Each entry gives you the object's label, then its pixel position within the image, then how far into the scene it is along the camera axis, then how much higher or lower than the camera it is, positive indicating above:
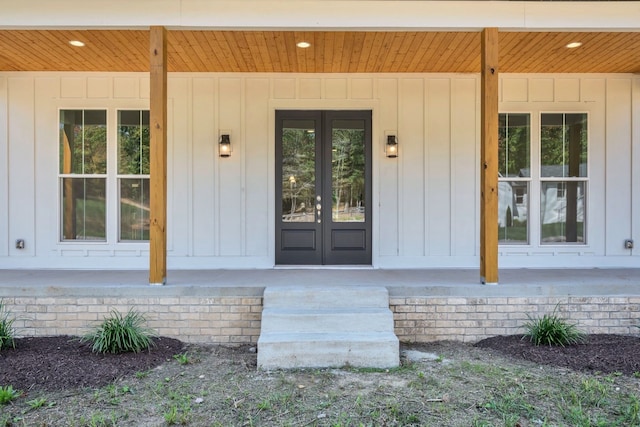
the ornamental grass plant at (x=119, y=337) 4.08 -1.17
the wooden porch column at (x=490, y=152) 4.73 +0.59
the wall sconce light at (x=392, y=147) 6.35 +0.87
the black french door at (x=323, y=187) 6.46 +0.32
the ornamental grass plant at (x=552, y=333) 4.34 -1.19
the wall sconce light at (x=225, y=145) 6.29 +0.89
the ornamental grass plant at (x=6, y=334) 4.22 -1.17
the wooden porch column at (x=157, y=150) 4.70 +0.61
